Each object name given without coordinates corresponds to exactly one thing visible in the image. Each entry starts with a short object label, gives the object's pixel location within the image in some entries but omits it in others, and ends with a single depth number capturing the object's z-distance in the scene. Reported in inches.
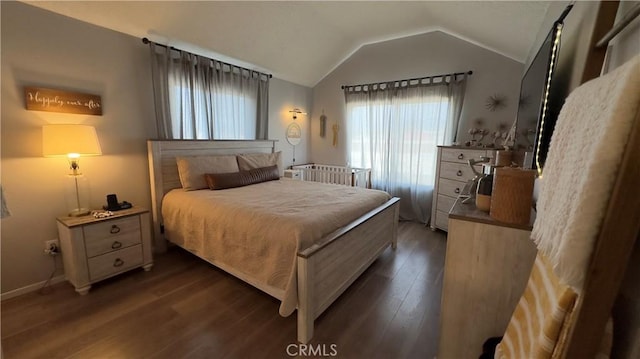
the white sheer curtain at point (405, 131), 148.3
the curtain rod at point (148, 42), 104.6
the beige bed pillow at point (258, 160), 133.9
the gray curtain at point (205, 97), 112.2
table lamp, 79.0
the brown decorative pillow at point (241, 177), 111.8
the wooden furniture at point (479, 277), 46.6
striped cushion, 25.2
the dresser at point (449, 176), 125.9
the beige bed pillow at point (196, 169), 110.7
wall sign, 82.0
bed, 66.8
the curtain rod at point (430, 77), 139.2
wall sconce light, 183.9
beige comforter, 69.2
